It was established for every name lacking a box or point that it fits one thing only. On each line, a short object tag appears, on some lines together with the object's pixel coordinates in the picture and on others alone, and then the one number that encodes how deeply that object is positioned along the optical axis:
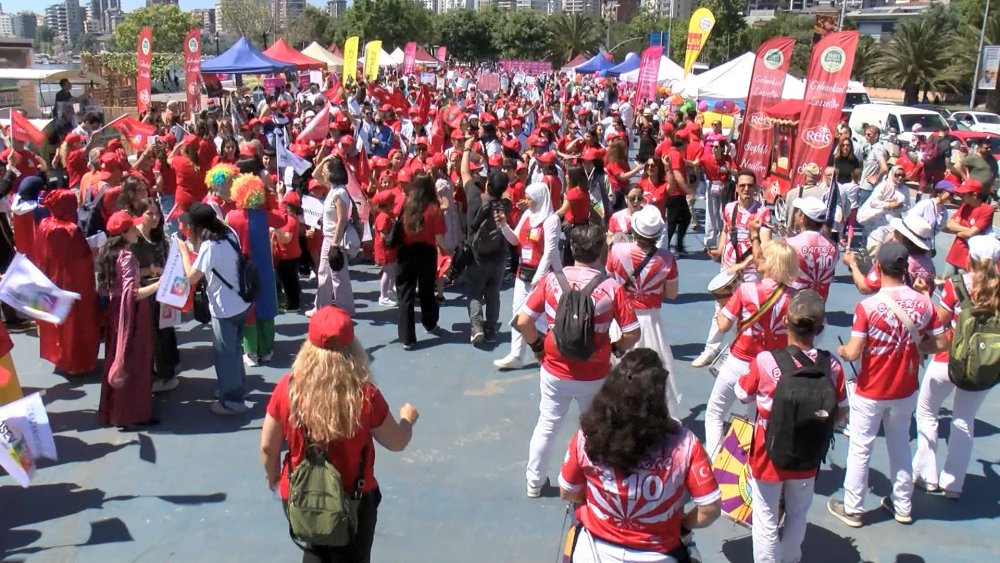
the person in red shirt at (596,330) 4.71
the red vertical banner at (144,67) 14.01
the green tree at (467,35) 78.12
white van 22.44
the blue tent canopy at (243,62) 24.00
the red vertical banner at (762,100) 10.02
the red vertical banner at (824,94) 8.98
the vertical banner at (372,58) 23.98
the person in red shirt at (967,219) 7.86
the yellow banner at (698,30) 18.52
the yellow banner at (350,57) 22.23
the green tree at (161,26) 93.12
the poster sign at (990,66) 32.31
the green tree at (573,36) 71.56
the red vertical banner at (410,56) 26.43
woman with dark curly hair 2.93
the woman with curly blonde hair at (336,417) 3.23
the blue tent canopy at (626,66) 34.97
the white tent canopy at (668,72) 27.78
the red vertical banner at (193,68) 14.02
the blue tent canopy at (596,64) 37.52
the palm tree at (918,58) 38.88
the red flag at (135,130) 11.67
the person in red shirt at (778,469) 4.00
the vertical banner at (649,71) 19.62
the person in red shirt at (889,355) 4.61
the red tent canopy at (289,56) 28.45
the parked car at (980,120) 25.98
